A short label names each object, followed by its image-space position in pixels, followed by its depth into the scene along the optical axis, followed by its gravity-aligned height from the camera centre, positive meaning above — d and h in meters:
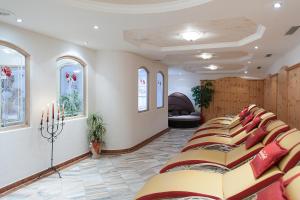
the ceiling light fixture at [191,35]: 4.99 +1.16
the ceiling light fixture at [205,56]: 7.19 +1.12
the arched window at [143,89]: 7.69 +0.16
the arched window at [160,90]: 9.34 +0.16
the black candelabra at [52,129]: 4.66 -0.65
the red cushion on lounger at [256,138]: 3.56 -0.59
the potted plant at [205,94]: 11.54 +0.03
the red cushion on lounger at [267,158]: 2.40 -0.60
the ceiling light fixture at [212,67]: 10.05 +1.09
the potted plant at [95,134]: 5.91 -0.90
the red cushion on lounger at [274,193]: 1.75 -0.69
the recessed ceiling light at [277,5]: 3.08 +1.08
